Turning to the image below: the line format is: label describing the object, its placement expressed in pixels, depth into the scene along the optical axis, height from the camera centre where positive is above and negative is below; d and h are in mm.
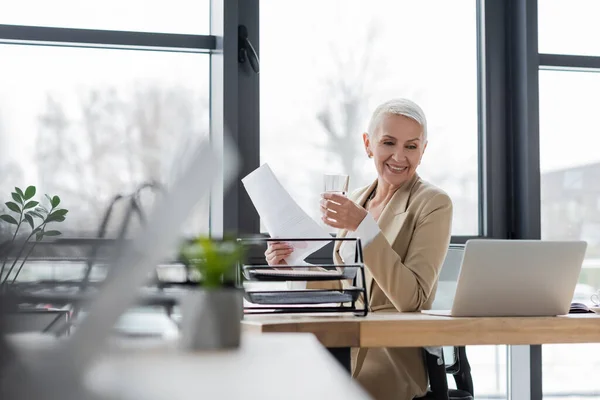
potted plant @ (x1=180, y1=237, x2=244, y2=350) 893 -102
